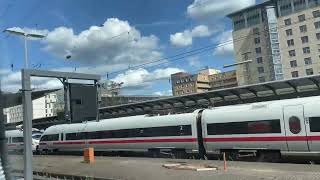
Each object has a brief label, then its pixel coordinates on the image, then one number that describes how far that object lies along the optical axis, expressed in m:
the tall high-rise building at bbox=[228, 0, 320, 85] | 63.19
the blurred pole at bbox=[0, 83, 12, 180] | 4.40
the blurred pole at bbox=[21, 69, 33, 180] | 5.93
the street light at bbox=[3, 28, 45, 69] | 17.21
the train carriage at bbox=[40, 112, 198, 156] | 17.93
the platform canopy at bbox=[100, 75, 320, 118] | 18.88
